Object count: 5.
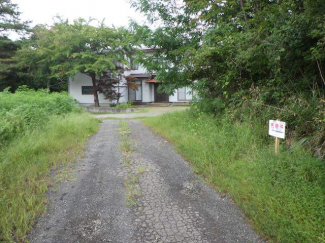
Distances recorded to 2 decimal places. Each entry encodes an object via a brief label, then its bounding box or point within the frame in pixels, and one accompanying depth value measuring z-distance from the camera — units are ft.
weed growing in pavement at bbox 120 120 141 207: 11.62
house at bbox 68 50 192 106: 74.08
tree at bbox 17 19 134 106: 59.57
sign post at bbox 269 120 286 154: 12.42
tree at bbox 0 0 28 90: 67.52
